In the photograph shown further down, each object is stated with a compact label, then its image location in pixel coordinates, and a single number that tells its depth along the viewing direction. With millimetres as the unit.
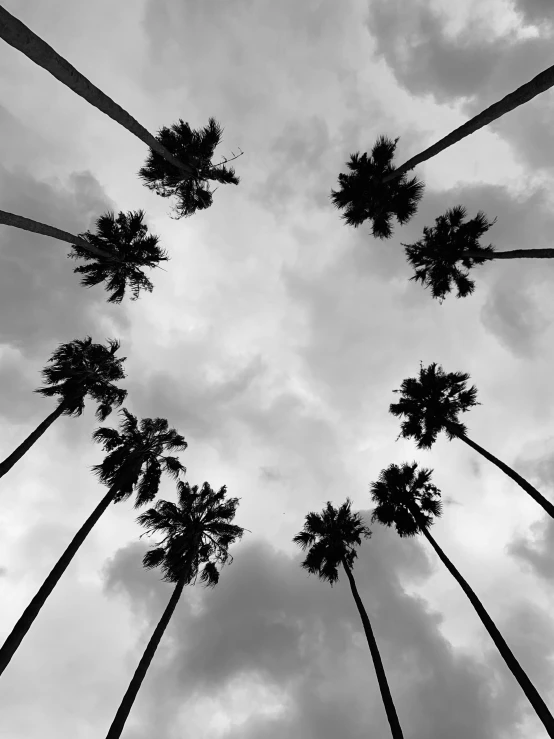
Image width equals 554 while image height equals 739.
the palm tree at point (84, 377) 18219
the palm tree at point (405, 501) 19703
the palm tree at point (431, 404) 20312
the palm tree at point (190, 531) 17719
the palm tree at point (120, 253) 16375
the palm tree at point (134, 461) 16469
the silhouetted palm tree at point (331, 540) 20000
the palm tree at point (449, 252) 17422
